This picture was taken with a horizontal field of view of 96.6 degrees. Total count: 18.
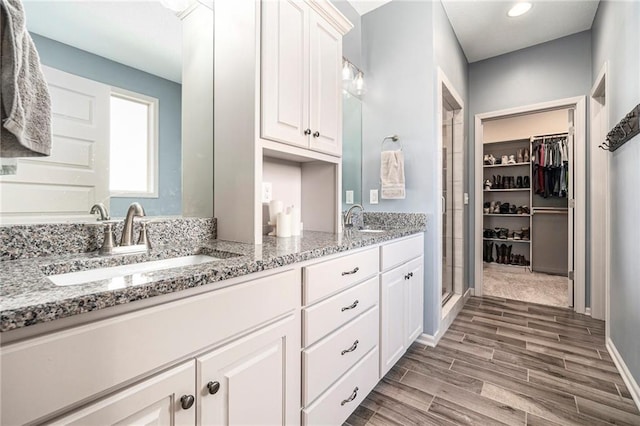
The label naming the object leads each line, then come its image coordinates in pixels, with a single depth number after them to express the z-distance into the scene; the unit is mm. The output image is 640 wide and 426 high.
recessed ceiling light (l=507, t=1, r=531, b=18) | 2389
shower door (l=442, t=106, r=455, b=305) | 2744
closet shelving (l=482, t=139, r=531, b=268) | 4832
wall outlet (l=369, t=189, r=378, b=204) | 2500
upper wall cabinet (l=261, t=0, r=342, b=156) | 1355
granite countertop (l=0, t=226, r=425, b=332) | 510
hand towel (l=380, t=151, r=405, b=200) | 2271
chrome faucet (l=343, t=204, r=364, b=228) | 2186
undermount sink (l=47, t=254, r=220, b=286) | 879
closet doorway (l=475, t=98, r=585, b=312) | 3493
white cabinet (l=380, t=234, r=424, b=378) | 1640
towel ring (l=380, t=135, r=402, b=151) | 2361
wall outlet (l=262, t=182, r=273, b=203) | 1683
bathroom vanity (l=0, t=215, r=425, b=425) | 519
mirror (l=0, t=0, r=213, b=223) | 1020
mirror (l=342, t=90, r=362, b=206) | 2465
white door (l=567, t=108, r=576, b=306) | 2918
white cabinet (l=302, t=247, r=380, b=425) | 1113
